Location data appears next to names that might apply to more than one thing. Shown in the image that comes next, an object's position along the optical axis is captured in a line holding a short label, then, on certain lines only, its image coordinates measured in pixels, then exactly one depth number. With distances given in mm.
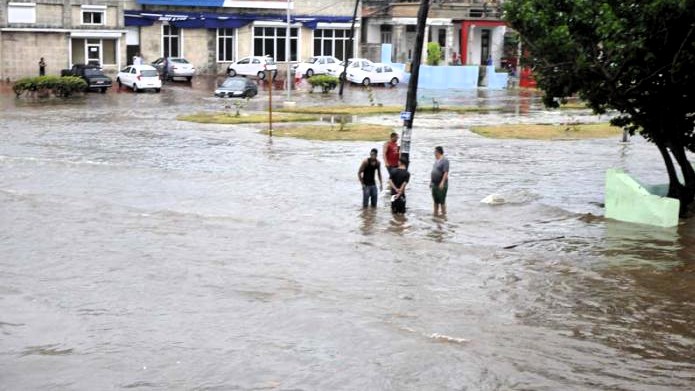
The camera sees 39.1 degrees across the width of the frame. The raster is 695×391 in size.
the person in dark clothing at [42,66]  55594
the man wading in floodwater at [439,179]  20391
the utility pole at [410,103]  22266
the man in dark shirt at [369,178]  20219
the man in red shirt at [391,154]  21953
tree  18219
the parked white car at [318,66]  62906
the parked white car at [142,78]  53250
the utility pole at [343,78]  54197
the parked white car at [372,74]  61625
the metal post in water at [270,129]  34031
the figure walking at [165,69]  60109
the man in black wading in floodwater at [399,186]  19984
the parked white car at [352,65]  61969
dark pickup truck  52312
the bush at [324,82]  54250
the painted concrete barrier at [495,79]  65312
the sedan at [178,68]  59750
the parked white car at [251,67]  62719
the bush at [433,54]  64312
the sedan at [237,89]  50625
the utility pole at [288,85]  48484
